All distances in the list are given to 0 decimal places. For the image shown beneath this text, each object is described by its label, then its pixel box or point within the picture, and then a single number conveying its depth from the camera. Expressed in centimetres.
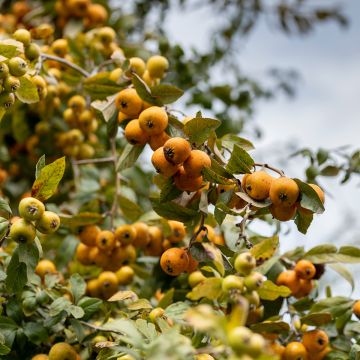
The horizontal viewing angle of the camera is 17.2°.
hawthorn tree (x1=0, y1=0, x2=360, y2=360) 70
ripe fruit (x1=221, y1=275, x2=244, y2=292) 65
